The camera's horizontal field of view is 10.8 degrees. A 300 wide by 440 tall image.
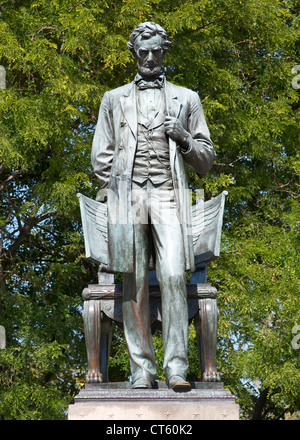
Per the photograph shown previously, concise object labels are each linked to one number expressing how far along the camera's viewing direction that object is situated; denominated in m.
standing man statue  11.53
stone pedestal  10.77
